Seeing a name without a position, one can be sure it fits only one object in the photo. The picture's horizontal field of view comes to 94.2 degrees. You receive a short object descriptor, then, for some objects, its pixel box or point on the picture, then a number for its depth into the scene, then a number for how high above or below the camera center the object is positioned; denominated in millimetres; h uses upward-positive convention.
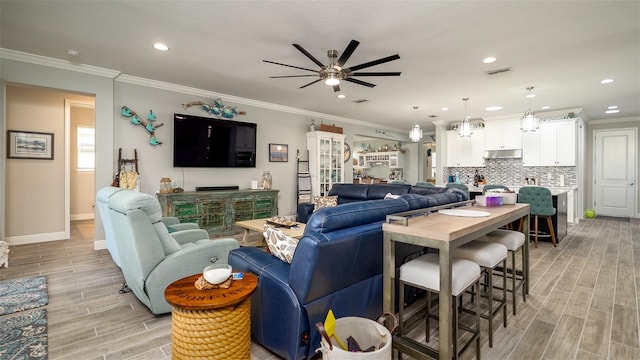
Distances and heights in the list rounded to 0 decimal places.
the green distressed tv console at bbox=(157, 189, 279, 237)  4668 -468
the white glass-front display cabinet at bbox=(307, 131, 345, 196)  6738 +462
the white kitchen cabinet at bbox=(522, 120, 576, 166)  6320 +769
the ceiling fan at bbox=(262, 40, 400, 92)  3008 +1185
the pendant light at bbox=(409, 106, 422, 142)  5829 +910
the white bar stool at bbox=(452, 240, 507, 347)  1979 -532
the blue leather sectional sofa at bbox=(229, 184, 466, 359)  1654 -595
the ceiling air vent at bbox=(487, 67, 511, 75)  4030 +1500
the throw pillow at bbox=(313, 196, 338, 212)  5082 -373
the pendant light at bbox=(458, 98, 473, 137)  5324 +912
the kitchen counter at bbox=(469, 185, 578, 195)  6014 -193
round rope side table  1492 -734
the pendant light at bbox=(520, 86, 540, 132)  4855 +949
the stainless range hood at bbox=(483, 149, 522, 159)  6977 +618
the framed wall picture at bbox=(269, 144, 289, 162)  6336 +584
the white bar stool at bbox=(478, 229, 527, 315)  2420 -520
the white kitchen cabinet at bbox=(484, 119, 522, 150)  6965 +1083
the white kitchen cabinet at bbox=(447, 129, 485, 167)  7551 +783
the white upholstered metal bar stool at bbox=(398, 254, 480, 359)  1666 -571
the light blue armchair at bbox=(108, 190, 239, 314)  2148 -564
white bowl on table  1640 -528
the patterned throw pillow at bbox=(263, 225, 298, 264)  1907 -424
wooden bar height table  1532 -335
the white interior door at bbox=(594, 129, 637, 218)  7348 +190
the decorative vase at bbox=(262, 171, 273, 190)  6008 -22
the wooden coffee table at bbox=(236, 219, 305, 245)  3538 -632
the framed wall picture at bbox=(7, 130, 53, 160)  4688 +558
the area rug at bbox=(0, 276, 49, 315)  2533 -1069
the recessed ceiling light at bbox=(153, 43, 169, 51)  3354 +1526
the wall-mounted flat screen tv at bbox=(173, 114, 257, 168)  4977 +663
